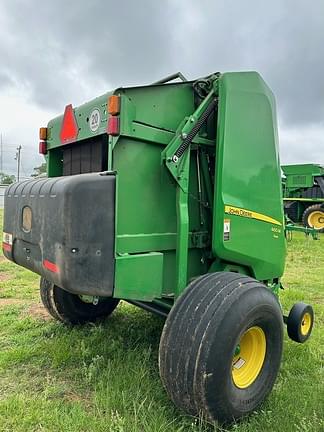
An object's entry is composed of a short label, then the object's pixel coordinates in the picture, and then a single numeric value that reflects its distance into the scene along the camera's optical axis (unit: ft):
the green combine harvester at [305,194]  46.85
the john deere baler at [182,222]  6.84
